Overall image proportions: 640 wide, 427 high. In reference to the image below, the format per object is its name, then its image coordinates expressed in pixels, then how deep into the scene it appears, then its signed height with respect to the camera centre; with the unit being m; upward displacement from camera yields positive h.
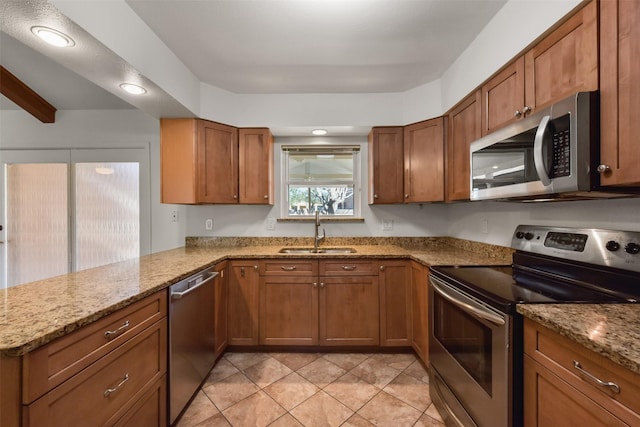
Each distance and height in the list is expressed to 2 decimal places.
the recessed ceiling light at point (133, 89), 1.83 +0.91
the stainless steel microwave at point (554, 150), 1.01 +0.26
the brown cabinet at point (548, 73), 1.05 +0.69
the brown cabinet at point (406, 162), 2.34 +0.48
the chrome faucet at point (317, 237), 2.75 -0.28
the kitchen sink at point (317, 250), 2.71 -0.42
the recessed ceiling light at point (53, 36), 1.26 +0.90
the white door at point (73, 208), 2.82 +0.06
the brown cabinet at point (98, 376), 0.76 -0.60
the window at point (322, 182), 3.00 +0.34
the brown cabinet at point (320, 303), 2.31 -0.83
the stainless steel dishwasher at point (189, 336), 1.50 -0.83
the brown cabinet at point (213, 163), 2.38 +0.48
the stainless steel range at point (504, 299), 1.03 -0.41
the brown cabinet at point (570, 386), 0.67 -0.53
